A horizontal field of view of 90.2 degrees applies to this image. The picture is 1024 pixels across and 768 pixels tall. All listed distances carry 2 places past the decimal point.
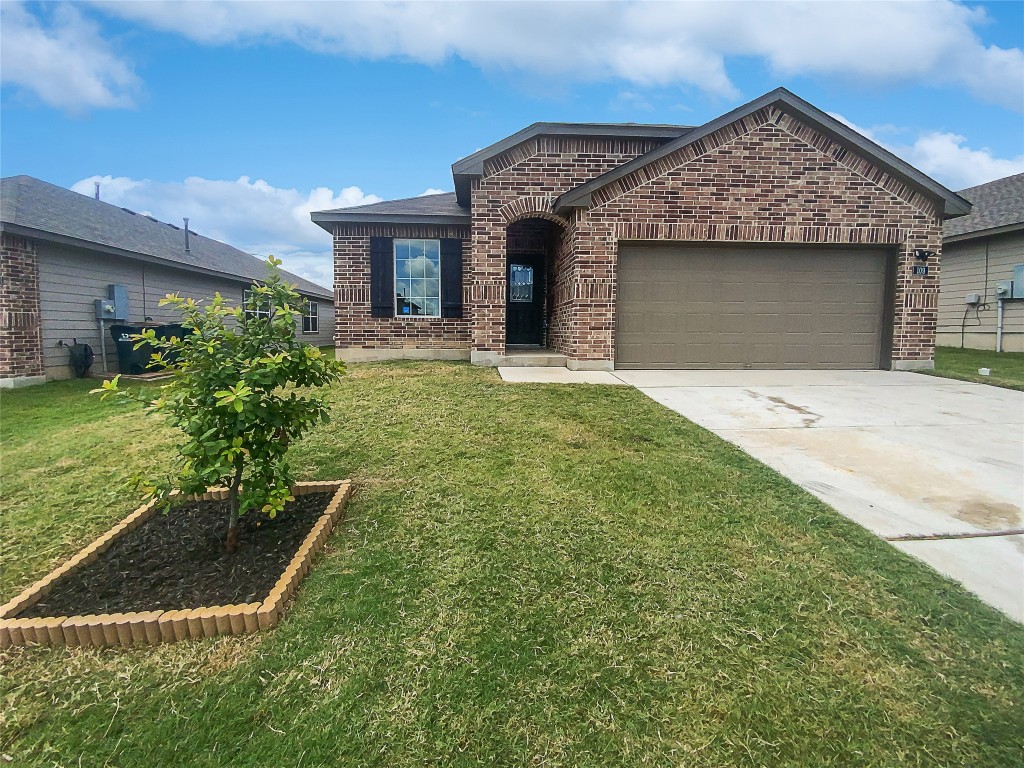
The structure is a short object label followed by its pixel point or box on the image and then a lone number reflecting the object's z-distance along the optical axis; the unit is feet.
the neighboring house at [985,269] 44.19
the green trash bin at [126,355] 38.37
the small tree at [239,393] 8.57
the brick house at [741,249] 29.01
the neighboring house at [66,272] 31.60
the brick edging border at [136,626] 7.37
